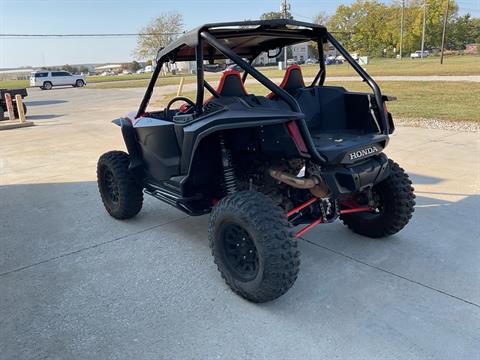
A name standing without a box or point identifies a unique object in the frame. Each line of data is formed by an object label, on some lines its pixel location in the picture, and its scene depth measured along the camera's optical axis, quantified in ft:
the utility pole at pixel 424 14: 212.76
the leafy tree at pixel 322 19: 288.92
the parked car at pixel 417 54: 238.07
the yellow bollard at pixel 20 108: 43.48
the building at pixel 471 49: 234.15
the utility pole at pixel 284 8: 121.06
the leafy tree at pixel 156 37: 231.09
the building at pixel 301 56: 274.18
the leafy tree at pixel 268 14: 322.30
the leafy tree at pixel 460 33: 254.68
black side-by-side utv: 8.61
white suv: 126.21
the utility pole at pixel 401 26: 223.88
